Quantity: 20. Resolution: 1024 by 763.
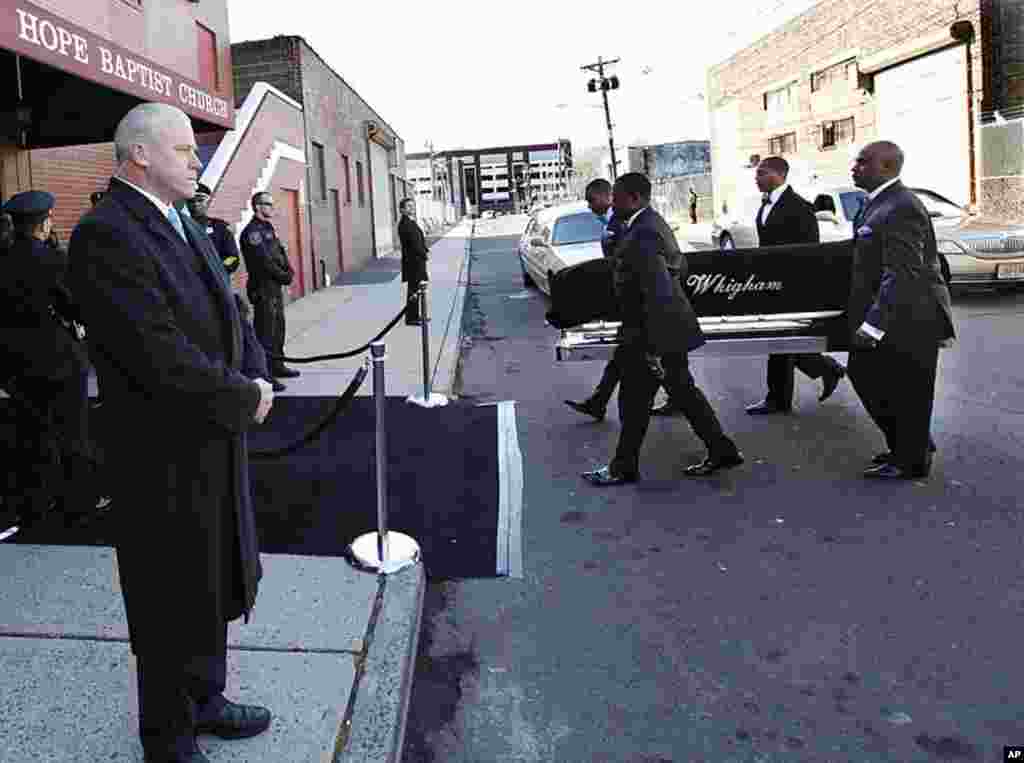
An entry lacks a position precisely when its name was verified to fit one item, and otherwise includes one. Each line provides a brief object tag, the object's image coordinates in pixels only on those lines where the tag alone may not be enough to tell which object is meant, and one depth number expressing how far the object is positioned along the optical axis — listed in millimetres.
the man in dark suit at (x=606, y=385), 7757
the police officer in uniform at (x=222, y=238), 8516
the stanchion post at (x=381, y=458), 4594
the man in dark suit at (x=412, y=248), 14523
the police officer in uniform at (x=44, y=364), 5055
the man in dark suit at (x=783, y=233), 7613
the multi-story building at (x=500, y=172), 157125
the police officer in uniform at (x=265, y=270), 9750
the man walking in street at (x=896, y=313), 5691
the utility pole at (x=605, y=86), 44531
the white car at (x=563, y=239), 14617
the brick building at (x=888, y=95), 21500
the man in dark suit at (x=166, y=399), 2477
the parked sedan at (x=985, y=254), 13594
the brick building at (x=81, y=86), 6672
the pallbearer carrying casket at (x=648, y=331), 5844
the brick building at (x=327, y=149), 21219
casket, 7160
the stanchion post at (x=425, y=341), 8750
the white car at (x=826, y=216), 15625
